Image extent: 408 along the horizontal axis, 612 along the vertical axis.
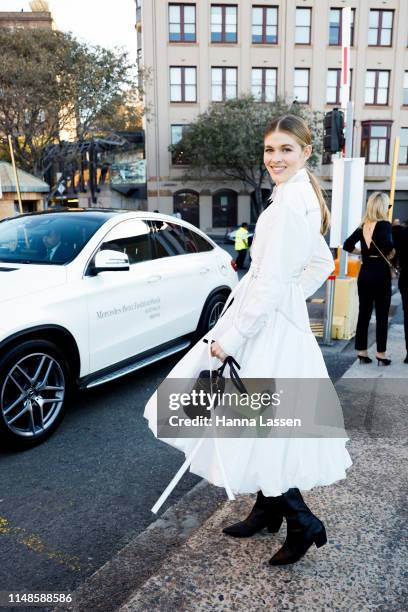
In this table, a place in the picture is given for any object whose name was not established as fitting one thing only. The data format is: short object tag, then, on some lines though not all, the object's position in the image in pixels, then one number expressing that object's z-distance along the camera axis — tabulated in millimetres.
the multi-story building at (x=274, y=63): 36531
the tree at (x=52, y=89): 23281
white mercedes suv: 3697
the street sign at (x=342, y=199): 6875
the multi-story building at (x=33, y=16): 61081
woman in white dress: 2084
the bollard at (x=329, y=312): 6461
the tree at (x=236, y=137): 34031
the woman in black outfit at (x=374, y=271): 5535
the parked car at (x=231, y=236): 28578
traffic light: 6922
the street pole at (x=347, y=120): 6902
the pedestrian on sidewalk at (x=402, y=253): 5758
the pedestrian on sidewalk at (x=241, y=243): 16219
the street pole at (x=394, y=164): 9930
